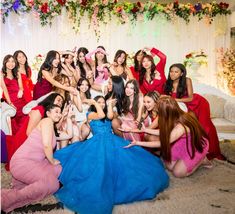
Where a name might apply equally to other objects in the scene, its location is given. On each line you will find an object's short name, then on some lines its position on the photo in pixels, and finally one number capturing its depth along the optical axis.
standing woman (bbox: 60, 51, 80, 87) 3.85
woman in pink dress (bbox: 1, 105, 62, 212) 2.32
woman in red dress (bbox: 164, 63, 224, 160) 3.54
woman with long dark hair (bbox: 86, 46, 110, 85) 3.88
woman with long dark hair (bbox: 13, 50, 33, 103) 3.79
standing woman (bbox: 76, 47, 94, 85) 3.93
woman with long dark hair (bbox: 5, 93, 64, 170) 2.93
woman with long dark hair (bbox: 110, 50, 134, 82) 3.95
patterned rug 2.21
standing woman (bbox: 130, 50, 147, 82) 3.98
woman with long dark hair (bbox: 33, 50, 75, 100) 3.69
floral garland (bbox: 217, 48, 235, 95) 5.53
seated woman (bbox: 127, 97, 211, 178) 2.84
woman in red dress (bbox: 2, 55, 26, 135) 3.62
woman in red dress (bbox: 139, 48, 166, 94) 3.87
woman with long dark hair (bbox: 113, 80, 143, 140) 3.22
